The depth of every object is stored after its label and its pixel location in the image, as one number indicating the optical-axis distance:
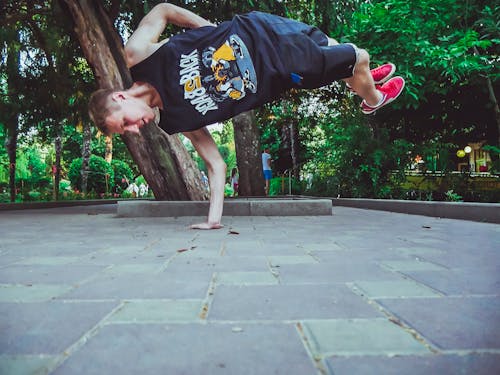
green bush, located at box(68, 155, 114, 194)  16.88
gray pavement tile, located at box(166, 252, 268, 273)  2.11
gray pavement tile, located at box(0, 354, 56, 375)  0.95
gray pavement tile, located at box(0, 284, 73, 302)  1.58
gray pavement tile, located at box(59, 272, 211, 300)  1.59
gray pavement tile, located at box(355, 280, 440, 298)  1.57
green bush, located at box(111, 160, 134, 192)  20.47
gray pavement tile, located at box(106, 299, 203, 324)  1.30
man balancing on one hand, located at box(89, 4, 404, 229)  3.43
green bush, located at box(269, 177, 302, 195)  12.29
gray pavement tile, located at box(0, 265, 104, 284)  1.89
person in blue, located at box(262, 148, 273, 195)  13.64
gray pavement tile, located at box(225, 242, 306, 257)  2.59
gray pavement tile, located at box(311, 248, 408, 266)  2.29
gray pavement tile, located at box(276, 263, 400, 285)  1.85
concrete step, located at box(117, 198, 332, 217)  5.79
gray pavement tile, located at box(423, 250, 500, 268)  2.19
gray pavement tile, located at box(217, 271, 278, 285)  1.80
